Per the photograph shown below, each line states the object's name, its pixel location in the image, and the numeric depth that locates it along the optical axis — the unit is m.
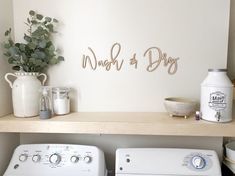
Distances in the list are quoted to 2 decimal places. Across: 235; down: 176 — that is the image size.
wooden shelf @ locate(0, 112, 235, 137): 0.92
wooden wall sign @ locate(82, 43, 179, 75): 1.15
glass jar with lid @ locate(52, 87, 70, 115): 1.10
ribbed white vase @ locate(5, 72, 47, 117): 1.05
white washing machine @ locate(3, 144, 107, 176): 0.99
